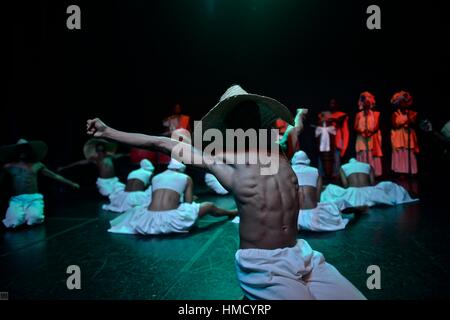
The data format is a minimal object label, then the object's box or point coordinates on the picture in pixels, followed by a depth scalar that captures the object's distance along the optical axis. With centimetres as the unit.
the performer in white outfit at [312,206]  357
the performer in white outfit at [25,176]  418
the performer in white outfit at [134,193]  518
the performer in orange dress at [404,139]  748
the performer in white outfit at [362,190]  475
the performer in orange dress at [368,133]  762
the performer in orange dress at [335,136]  835
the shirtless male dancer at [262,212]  140
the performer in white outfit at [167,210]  365
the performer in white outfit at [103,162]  651
